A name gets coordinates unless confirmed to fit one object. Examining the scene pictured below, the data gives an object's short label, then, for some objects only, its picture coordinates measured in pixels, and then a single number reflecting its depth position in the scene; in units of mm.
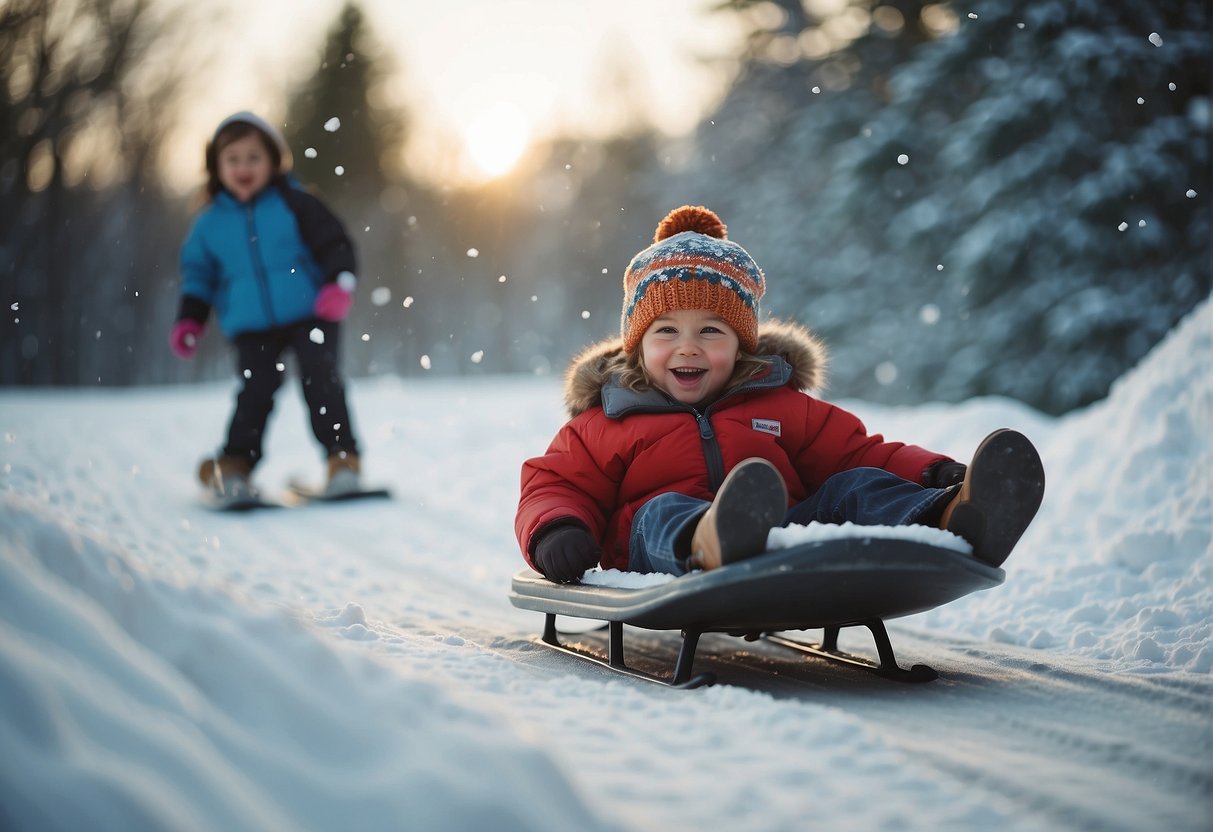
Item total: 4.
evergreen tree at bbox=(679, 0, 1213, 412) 9898
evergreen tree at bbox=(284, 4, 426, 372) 23266
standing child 5438
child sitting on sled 2127
